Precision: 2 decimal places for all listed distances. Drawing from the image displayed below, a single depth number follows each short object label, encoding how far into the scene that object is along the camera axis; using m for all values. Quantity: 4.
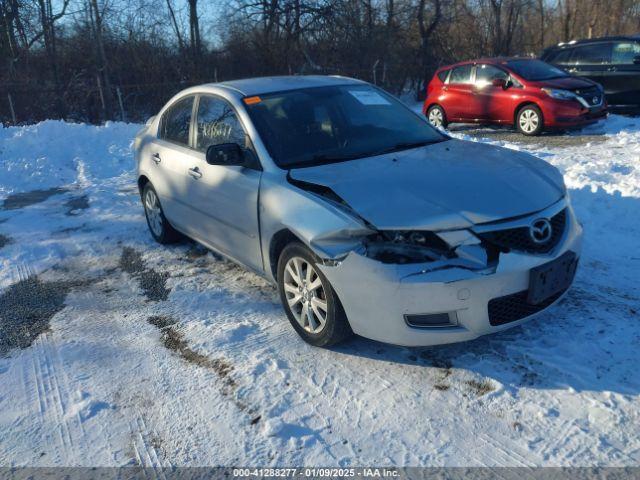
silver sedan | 3.15
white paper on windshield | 4.77
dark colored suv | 12.06
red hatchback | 10.69
